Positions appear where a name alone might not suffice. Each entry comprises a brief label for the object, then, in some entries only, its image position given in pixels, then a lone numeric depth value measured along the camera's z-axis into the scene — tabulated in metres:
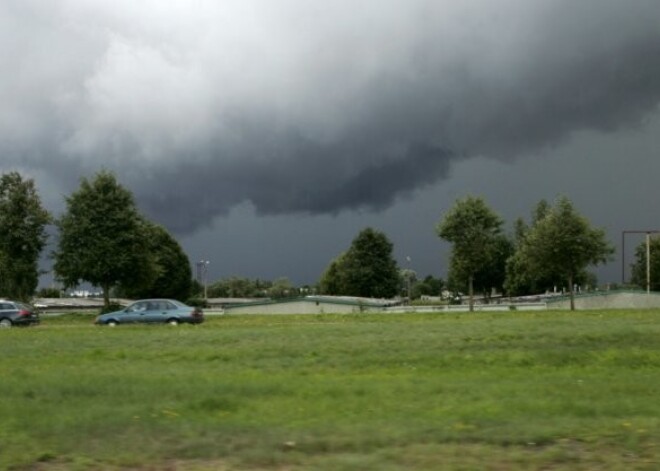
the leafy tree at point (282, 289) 158.50
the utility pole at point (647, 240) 89.36
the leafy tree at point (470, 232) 61.84
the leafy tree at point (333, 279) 114.69
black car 48.75
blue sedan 44.41
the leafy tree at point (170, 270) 92.25
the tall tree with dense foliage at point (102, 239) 60.25
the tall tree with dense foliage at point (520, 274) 101.88
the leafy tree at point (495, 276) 110.38
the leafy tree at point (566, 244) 58.84
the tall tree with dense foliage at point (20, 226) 63.53
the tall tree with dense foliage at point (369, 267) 108.38
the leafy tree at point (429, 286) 165.50
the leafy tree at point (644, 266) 107.39
